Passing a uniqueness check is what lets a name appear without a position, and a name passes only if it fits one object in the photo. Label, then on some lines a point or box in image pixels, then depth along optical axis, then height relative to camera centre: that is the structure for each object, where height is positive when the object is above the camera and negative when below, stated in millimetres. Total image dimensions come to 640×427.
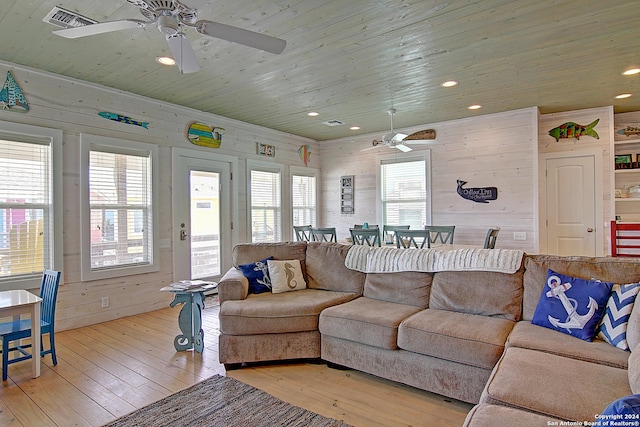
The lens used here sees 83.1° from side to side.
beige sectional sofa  1626 -769
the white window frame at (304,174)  6730 +788
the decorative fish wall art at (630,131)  5250 +1170
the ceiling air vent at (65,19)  2594 +1475
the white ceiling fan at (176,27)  2014 +1122
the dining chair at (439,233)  5014 -282
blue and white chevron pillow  2023 -609
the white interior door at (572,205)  5168 +95
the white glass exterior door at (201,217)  4914 -25
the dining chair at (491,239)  4301 -329
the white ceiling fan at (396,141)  4863 +994
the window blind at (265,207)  6070 +140
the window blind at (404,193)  6238 +364
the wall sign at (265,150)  6129 +1131
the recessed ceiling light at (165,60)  3350 +1476
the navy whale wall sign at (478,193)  5453 +299
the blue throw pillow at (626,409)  876 -497
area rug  2146 -1229
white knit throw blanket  2756 -391
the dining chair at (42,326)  2656 -829
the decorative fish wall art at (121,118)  4184 +1175
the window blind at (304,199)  6895 +300
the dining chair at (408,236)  4121 -267
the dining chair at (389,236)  5052 -331
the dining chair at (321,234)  5007 -283
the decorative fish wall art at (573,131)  5116 +1177
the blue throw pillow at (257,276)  3389 -580
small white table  2611 -685
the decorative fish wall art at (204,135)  5102 +1183
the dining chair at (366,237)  4523 -295
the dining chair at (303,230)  5477 -238
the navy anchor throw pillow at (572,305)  2164 -589
